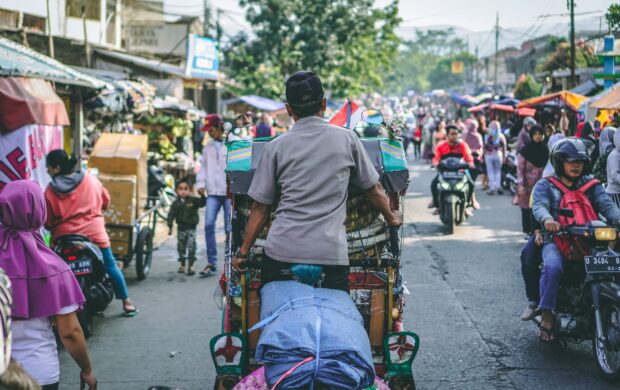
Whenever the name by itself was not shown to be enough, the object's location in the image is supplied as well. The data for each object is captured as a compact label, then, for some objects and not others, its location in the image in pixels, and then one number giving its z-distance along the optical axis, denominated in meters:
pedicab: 4.28
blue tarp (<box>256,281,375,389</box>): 3.11
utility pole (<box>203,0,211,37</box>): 31.12
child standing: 10.02
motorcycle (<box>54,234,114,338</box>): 6.89
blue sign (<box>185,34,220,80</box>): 24.64
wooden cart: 9.11
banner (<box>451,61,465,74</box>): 99.50
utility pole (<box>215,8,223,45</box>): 33.63
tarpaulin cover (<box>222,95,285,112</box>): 30.28
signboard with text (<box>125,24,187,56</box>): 31.89
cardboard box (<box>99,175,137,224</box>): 9.15
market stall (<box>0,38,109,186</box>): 8.95
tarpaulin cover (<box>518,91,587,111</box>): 21.45
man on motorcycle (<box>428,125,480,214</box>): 13.76
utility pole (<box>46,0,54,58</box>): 11.91
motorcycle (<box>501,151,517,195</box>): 19.25
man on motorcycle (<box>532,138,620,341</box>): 6.20
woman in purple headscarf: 3.74
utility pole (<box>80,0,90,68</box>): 16.17
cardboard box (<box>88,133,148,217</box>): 9.52
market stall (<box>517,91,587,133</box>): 21.72
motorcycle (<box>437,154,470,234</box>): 13.11
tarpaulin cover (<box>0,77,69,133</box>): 8.91
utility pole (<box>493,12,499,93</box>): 54.65
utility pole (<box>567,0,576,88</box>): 24.51
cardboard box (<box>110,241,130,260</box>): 9.12
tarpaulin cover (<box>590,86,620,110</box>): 11.99
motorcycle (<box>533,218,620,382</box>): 5.66
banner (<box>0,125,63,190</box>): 9.03
